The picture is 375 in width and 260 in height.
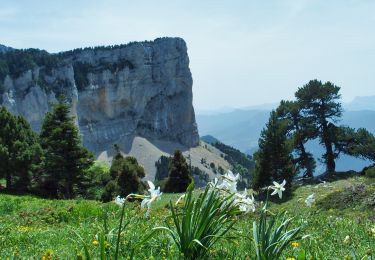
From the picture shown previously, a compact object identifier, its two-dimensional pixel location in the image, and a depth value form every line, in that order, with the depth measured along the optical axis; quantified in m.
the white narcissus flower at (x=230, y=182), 4.43
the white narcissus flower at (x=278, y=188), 4.52
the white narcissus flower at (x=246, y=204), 4.42
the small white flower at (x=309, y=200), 4.59
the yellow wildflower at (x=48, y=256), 4.37
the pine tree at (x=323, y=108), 46.12
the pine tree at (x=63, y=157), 41.25
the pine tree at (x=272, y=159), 37.69
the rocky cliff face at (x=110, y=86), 165.38
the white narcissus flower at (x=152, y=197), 3.83
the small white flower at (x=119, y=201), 4.37
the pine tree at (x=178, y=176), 45.72
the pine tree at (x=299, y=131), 47.25
